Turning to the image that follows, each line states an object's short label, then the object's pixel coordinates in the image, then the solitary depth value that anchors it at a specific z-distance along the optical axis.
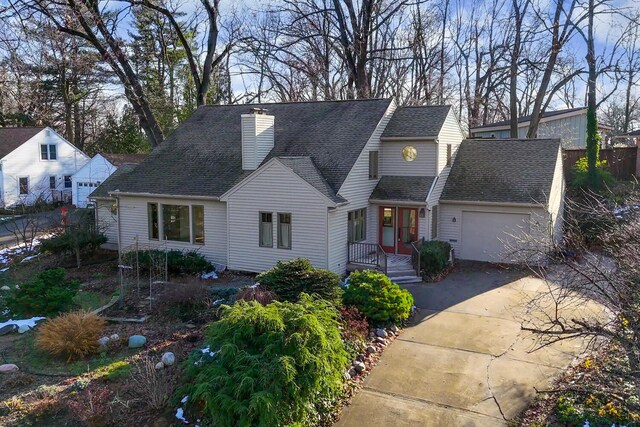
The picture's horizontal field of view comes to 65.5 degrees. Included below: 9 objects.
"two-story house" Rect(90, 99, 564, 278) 16.72
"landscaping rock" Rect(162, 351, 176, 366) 9.70
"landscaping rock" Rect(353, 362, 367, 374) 9.85
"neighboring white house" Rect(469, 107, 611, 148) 32.00
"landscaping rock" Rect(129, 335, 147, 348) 10.93
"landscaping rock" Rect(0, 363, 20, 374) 9.97
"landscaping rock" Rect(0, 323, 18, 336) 12.39
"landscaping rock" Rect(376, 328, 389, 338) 11.53
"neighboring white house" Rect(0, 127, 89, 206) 36.00
